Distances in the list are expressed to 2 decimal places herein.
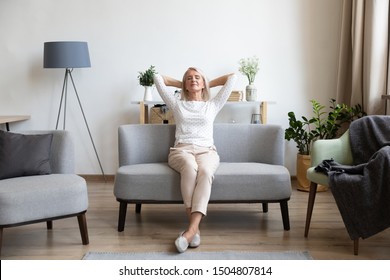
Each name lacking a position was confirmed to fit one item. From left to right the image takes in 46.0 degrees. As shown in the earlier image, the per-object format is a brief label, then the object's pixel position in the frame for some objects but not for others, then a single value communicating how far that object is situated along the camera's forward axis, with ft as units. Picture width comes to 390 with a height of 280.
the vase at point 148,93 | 14.89
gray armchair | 8.41
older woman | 9.46
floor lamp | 14.17
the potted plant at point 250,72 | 14.70
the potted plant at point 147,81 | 14.75
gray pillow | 9.54
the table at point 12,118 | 13.86
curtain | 13.02
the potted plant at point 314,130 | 13.85
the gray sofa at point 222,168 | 9.98
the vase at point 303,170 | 14.38
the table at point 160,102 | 14.58
